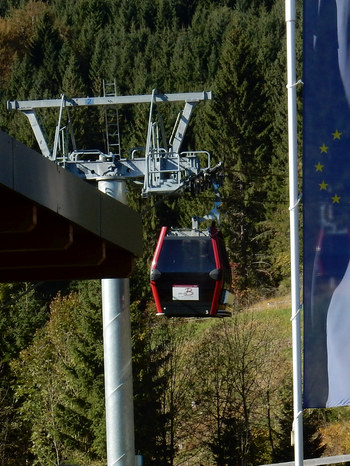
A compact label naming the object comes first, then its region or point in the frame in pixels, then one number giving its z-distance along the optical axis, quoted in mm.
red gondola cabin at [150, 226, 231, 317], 37906
